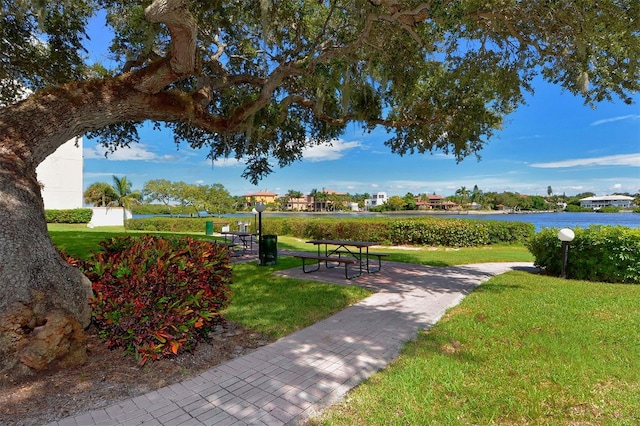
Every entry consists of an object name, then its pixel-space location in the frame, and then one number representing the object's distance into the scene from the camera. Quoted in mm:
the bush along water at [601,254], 7469
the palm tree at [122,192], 35312
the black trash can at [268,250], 9633
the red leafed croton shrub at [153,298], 3352
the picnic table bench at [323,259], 7535
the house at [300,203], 121481
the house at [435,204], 122700
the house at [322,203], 118062
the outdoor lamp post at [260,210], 9805
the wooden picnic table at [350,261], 8066
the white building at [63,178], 31938
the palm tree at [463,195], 110375
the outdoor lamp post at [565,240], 7668
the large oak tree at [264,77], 3787
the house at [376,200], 148975
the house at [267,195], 135150
